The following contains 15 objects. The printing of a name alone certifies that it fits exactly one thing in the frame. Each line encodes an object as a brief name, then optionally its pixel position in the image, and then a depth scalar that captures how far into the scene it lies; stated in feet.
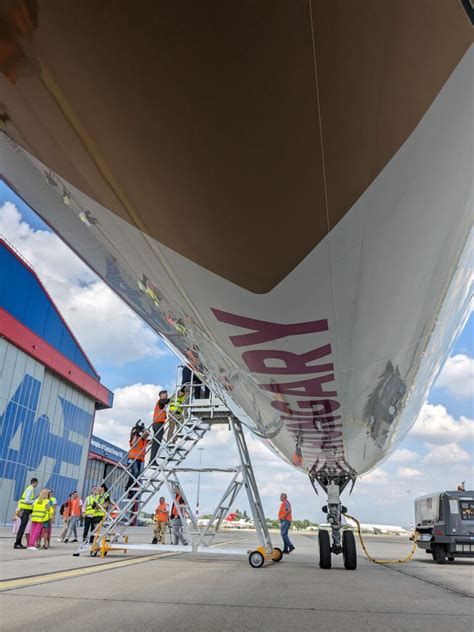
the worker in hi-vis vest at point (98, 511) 38.59
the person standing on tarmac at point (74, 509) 45.98
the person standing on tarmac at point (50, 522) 37.60
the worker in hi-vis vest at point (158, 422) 31.98
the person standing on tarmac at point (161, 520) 43.24
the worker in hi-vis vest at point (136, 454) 31.16
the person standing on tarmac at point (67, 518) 46.74
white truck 36.11
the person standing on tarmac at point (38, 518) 35.68
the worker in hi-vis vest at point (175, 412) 31.22
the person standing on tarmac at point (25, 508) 34.35
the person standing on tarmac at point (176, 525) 40.92
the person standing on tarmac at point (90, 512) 39.55
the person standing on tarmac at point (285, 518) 38.04
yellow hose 36.02
